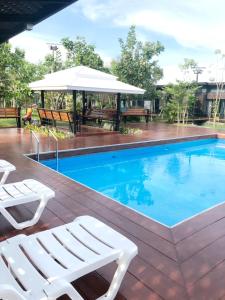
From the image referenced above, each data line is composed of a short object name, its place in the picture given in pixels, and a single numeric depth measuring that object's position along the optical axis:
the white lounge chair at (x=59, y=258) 1.52
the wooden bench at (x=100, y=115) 11.93
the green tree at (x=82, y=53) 17.23
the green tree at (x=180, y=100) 15.32
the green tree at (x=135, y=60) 16.47
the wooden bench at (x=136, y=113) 13.82
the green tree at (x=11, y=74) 10.00
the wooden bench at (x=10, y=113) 10.04
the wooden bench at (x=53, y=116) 9.56
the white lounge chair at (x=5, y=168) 3.74
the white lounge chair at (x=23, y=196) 2.74
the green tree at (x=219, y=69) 15.42
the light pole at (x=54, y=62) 19.65
